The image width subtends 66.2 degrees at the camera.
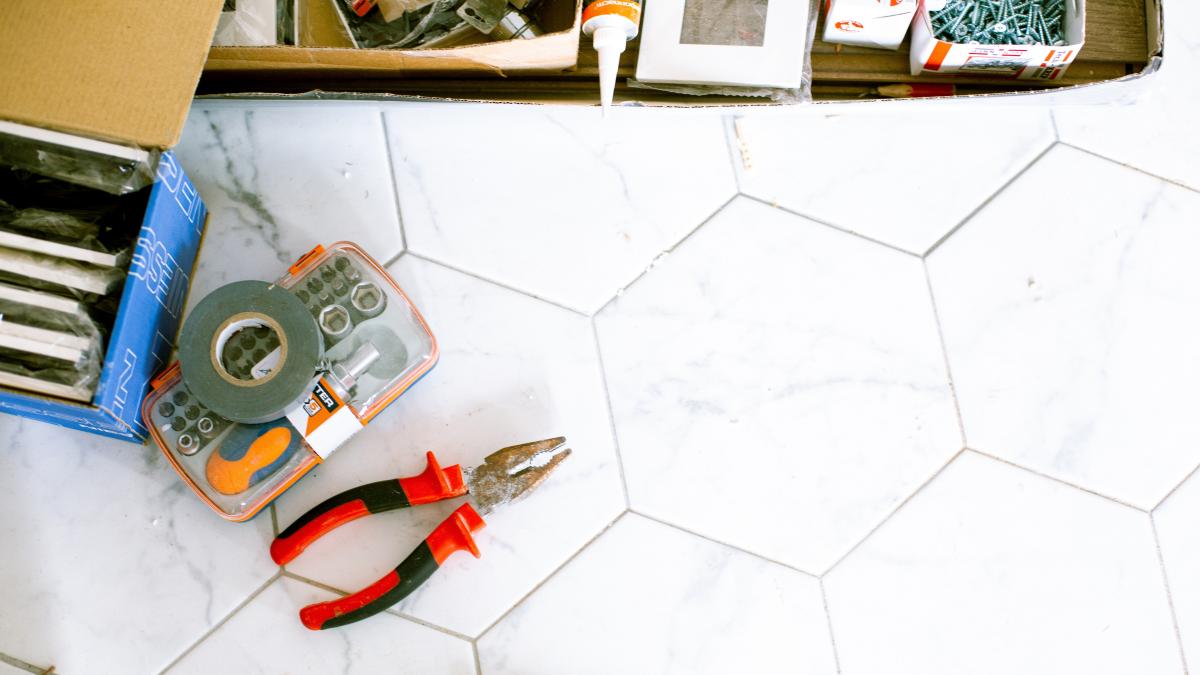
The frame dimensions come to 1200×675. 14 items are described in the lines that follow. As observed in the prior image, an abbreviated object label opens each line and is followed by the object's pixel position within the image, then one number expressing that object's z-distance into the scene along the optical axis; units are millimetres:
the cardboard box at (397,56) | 771
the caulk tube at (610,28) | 806
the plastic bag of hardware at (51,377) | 690
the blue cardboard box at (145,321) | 707
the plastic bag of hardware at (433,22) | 851
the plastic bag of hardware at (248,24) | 814
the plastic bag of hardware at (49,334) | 693
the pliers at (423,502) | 778
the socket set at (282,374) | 742
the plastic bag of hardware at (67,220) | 717
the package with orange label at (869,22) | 838
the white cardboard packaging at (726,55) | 860
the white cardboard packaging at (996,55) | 837
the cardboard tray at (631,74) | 844
